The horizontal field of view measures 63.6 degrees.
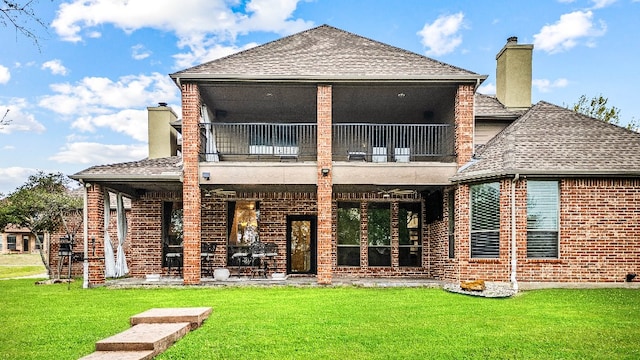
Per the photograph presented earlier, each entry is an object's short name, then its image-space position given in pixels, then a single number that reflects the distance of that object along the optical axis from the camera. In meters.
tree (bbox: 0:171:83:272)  16.92
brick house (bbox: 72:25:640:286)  11.84
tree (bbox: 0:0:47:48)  4.00
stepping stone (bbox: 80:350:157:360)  5.74
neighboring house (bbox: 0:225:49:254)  44.84
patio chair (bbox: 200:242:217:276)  15.55
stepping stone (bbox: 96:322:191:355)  6.13
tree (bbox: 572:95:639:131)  29.11
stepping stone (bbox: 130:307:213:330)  7.64
